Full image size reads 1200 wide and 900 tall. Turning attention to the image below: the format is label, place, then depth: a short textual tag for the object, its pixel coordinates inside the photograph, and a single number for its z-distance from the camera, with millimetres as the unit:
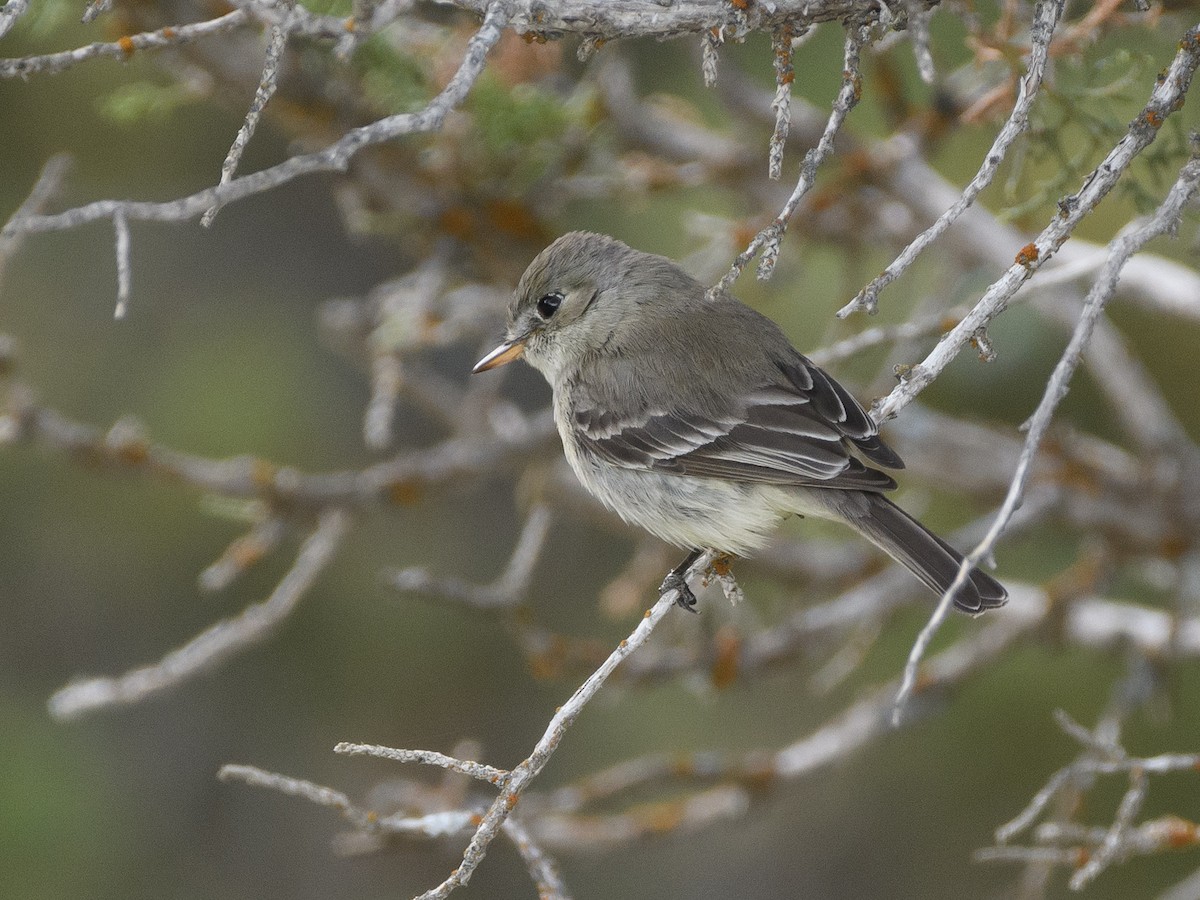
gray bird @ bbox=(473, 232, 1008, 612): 6664
